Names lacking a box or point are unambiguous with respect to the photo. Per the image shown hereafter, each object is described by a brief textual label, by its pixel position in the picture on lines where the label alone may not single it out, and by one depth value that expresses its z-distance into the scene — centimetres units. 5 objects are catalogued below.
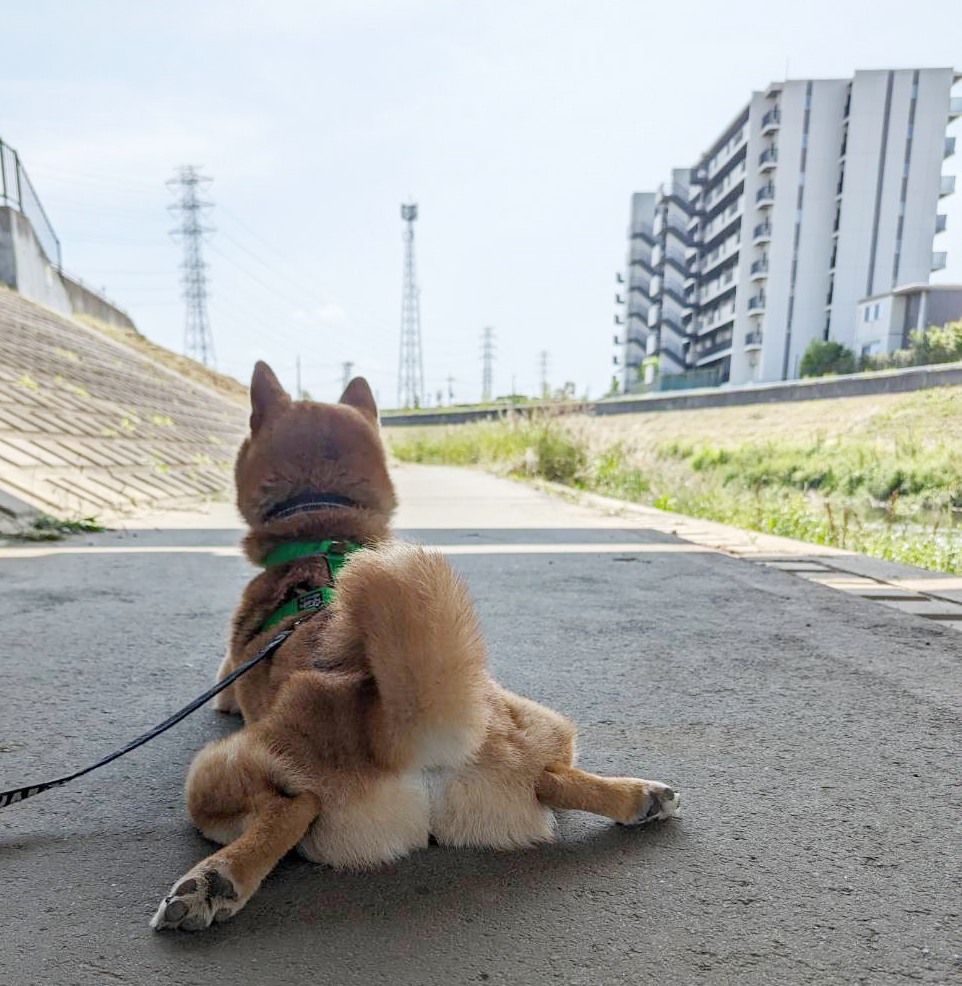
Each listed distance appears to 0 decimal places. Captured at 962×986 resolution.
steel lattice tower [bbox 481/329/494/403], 6358
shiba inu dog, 128
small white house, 4000
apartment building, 4681
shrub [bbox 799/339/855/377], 4069
